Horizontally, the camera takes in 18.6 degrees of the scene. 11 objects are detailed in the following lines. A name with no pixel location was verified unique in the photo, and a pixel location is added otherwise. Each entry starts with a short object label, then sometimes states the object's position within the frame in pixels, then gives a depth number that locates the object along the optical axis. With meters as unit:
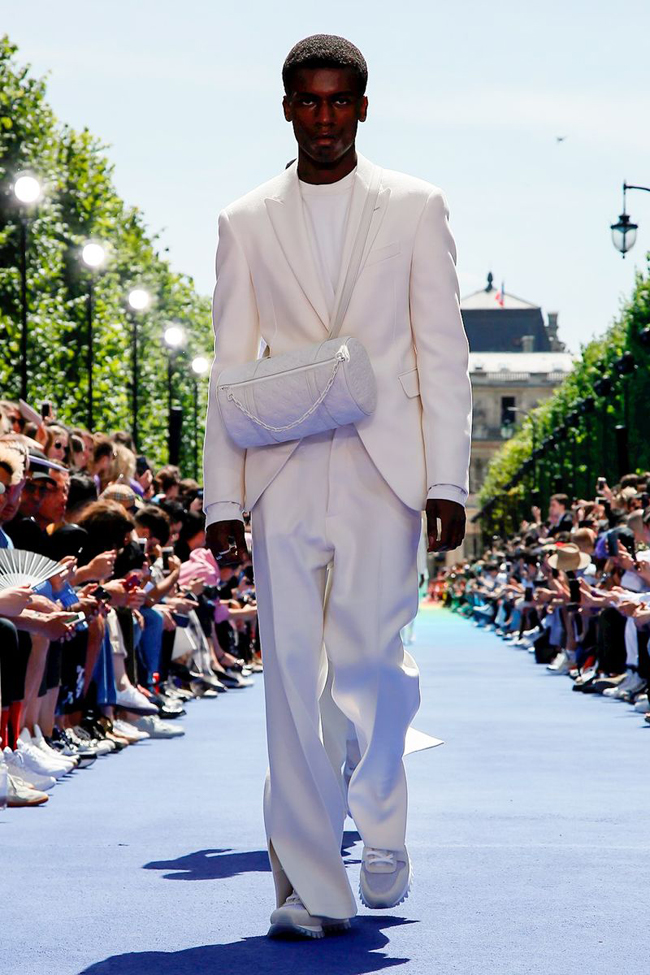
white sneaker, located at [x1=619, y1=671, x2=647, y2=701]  18.80
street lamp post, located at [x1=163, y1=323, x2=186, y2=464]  36.55
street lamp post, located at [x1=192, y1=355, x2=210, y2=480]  40.28
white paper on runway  6.54
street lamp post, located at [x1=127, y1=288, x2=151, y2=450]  31.73
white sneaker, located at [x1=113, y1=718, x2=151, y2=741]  14.07
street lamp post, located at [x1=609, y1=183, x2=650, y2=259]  32.28
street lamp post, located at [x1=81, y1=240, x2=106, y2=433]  27.20
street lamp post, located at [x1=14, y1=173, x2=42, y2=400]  22.52
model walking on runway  6.15
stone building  162.88
